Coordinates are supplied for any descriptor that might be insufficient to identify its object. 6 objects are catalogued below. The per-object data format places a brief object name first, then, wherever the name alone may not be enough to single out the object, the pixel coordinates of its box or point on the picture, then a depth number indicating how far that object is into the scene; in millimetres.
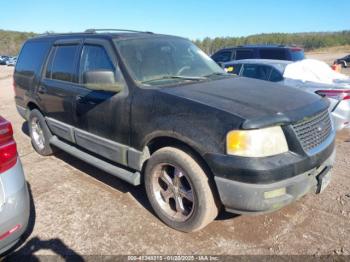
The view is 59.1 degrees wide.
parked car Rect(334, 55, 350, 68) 27197
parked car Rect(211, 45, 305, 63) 9727
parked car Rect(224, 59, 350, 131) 5363
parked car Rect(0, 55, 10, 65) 49412
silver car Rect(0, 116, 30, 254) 2439
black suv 2629
